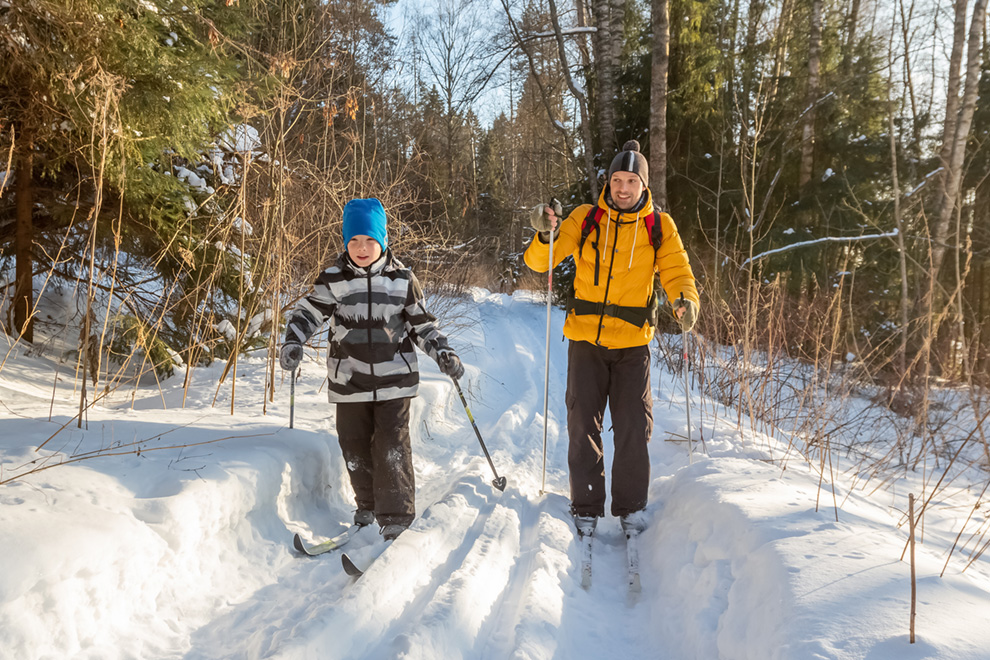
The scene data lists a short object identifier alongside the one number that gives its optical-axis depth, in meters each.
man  3.24
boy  3.24
